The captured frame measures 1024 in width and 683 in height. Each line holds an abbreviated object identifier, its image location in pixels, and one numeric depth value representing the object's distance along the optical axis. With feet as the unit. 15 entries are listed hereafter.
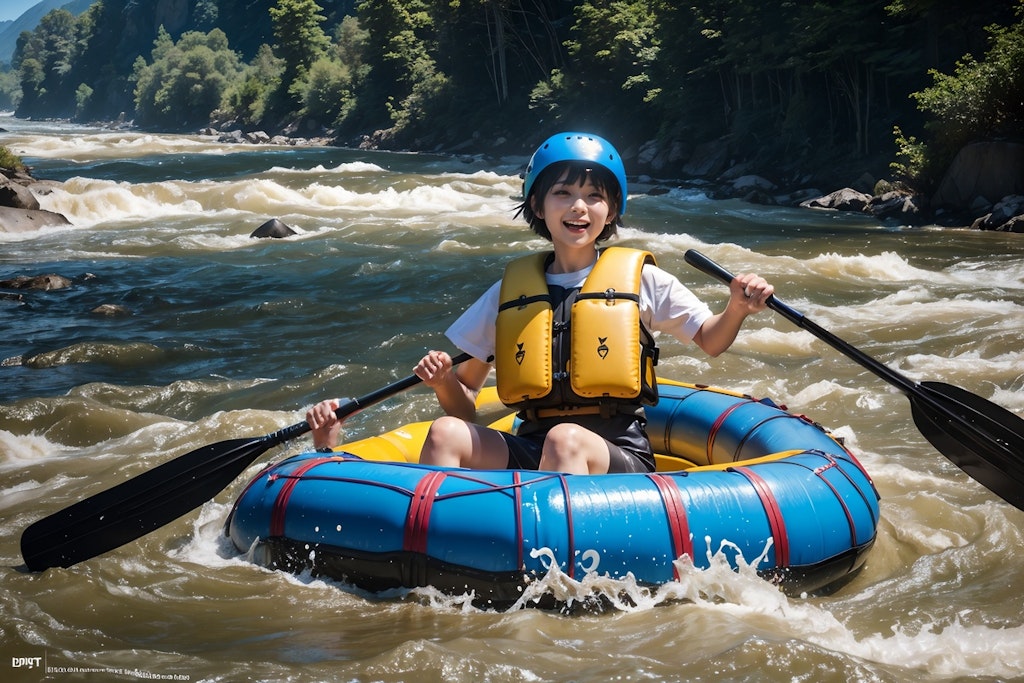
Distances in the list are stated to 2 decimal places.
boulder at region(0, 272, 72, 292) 33.35
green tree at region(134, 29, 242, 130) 215.31
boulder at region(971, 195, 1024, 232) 41.81
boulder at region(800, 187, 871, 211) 55.47
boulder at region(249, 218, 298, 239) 45.93
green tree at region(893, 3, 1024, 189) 46.19
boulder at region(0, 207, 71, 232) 48.16
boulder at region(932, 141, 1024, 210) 44.98
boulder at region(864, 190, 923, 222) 49.67
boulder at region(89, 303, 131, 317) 29.29
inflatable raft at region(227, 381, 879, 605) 9.66
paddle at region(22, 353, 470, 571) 11.51
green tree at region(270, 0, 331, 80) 173.27
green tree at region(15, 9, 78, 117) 373.81
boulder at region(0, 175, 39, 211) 50.75
